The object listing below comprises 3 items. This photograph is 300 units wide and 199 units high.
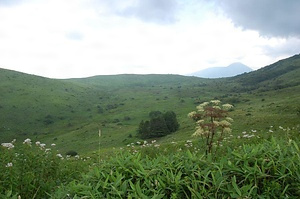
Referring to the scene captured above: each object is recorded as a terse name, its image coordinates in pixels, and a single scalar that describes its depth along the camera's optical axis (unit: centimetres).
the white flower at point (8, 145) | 600
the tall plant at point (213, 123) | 731
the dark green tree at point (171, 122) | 6565
